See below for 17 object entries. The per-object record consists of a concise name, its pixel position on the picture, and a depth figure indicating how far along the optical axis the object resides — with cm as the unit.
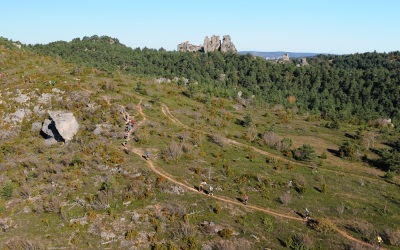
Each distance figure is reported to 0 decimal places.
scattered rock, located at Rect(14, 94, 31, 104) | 4962
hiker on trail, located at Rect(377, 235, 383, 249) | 2285
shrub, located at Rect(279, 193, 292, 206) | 2939
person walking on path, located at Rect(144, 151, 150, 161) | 3516
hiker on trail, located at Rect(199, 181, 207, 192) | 3050
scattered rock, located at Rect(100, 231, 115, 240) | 2384
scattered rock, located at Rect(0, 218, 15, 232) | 2512
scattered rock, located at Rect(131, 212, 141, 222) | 2571
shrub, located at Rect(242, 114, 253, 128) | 5506
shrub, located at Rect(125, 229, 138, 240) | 2370
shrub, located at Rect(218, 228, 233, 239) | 2385
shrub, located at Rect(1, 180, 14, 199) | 2952
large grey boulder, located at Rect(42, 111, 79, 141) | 4009
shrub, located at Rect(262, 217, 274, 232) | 2533
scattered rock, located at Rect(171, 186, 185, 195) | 2971
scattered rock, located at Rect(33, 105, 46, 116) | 4719
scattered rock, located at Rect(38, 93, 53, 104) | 4959
